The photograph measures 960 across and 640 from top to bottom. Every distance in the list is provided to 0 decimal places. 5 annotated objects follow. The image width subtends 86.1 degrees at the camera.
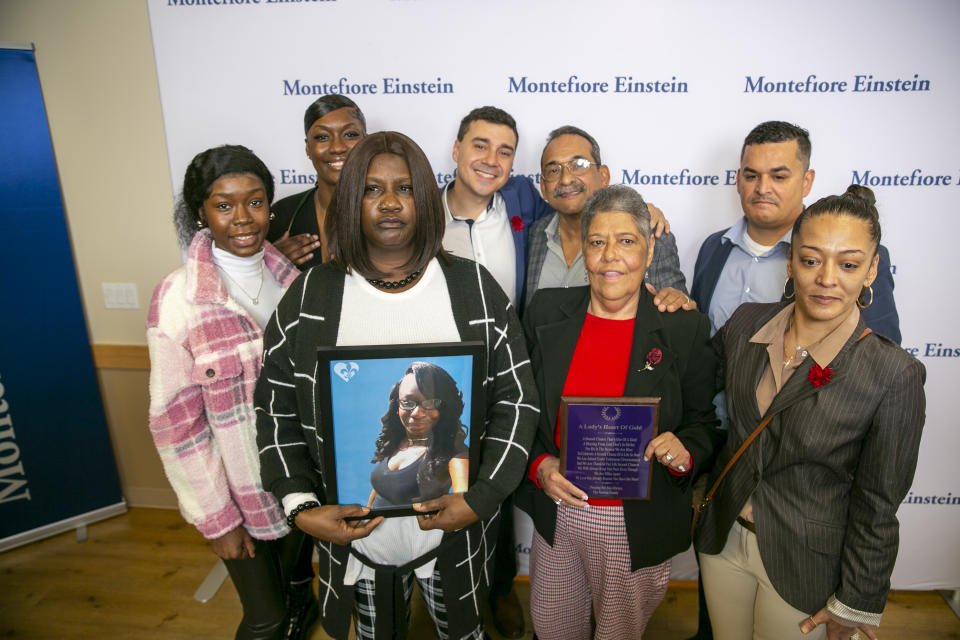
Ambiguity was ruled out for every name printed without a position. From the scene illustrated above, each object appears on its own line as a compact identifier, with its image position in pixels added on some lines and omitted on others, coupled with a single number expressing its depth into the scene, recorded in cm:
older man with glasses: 220
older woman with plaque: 164
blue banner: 297
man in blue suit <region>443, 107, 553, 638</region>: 239
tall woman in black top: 237
